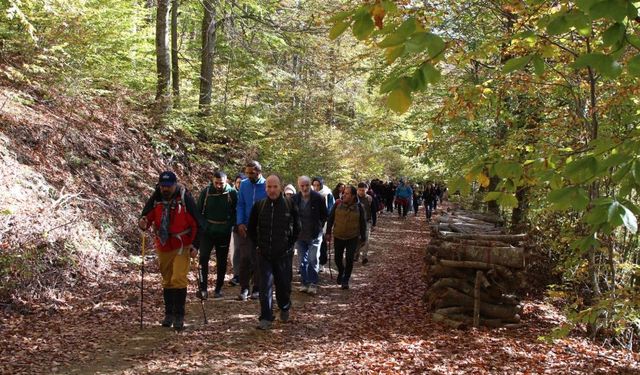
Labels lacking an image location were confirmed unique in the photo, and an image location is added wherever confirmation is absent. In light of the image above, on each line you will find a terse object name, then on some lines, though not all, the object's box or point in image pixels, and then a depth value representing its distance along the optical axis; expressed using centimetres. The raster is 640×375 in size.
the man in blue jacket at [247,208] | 823
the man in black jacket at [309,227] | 932
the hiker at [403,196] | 2717
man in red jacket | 654
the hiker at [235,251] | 890
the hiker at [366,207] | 1198
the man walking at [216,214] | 834
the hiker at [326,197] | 1050
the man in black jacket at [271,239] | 710
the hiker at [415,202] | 3077
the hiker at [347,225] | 1024
